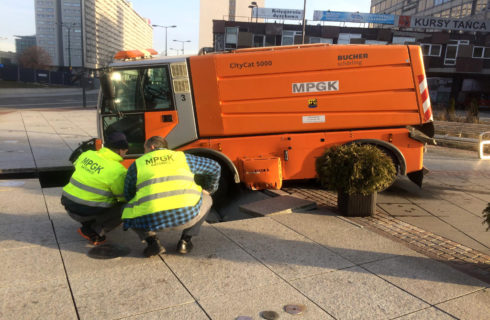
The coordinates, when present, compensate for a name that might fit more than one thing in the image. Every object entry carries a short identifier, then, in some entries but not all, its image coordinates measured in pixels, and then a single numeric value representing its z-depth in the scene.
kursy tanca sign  38.53
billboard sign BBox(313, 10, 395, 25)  45.06
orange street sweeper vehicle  6.38
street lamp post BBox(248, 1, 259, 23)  47.59
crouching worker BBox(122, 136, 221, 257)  3.60
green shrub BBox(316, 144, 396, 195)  5.21
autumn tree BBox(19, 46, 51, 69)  95.81
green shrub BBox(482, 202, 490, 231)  3.65
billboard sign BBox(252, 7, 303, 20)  50.19
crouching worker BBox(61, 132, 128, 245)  3.93
